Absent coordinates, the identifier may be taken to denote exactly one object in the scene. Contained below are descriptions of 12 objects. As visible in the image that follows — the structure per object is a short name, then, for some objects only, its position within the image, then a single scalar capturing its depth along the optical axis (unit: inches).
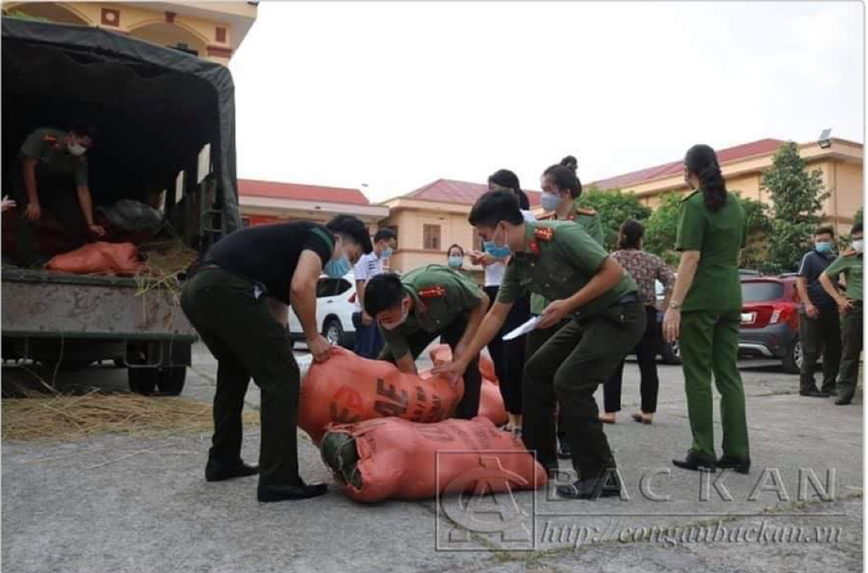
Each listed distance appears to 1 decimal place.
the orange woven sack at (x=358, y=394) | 128.7
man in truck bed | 242.1
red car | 365.7
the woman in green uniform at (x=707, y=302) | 144.5
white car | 469.1
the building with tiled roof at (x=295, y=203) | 1322.6
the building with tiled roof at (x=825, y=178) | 1235.9
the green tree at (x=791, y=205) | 1083.3
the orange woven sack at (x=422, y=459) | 113.0
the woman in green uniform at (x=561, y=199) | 166.9
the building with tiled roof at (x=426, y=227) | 1472.7
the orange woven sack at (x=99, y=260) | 217.8
